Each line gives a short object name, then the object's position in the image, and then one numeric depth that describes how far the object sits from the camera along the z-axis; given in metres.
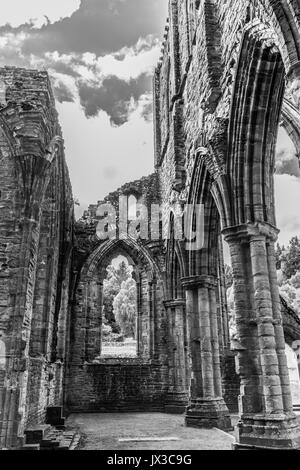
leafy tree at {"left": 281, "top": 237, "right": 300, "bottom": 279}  37.88
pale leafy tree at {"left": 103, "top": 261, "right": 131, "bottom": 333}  23.85
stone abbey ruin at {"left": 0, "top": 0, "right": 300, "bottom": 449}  6.04
